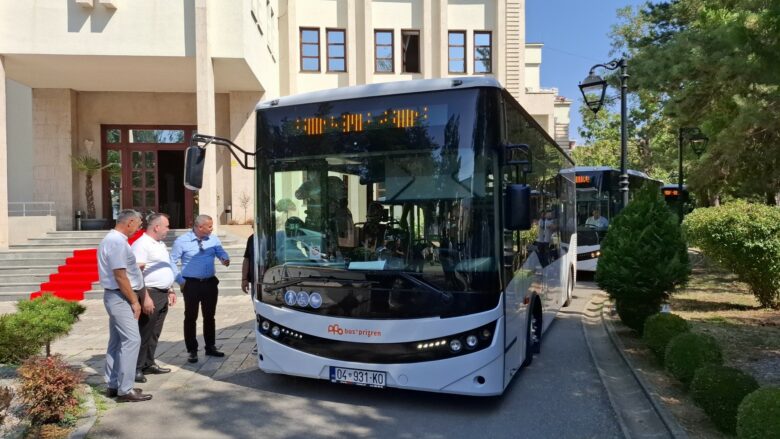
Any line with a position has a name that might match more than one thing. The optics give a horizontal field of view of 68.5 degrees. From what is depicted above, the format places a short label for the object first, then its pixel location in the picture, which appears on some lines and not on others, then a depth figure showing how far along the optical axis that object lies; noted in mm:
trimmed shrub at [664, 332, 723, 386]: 5691
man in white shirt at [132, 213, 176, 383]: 6320
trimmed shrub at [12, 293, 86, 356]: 6211
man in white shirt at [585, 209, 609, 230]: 16422
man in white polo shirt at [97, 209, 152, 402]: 5551
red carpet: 13102
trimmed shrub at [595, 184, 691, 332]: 8016
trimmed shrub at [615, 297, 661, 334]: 8141
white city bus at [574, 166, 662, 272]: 16422
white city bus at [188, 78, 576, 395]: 5195
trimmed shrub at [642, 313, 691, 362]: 6699
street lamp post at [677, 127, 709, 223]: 18656
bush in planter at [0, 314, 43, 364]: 6258
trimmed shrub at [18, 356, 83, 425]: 4801
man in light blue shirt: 7051
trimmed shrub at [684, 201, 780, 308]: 9625
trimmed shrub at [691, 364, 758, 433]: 4691
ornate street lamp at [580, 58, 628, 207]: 11523
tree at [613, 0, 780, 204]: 7023
